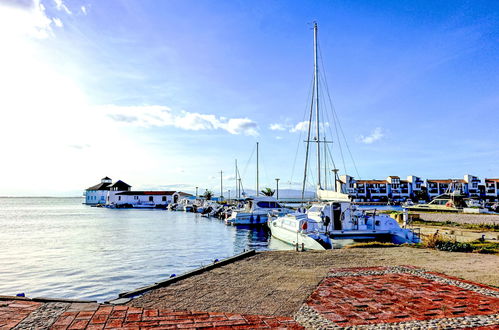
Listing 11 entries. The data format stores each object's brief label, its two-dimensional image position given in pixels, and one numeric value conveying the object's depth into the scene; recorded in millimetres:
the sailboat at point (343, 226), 21047
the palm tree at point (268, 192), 82406
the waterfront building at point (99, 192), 126112
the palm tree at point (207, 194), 116344
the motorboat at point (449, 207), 57622
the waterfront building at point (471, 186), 115562
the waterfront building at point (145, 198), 106625
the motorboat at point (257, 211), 42312
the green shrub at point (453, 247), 14914
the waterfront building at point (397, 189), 122562
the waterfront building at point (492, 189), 113562
